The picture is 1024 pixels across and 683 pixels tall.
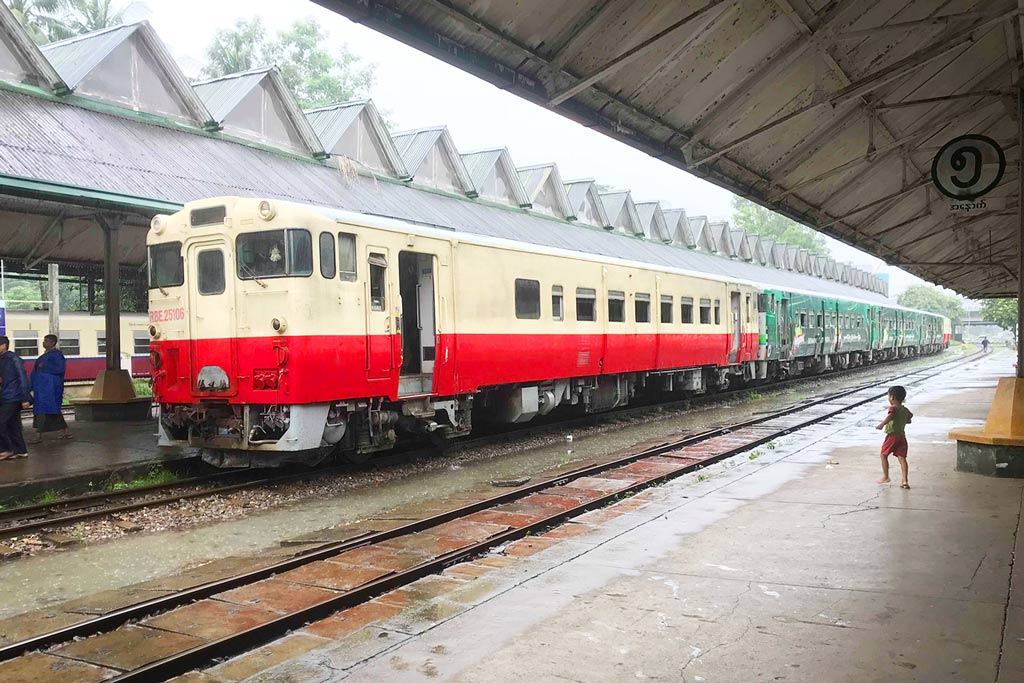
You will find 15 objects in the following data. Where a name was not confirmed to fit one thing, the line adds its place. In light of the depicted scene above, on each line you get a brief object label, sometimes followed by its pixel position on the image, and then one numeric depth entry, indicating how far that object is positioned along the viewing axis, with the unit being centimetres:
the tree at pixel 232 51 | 5091
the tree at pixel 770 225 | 8250
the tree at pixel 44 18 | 4122
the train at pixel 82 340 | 2516
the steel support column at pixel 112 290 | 1484
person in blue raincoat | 1224
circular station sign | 921
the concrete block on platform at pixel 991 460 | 892
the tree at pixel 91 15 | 4506
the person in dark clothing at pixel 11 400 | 1040
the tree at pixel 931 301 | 9206
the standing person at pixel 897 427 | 861
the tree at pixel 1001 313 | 4548
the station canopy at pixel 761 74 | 716
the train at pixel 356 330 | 942
